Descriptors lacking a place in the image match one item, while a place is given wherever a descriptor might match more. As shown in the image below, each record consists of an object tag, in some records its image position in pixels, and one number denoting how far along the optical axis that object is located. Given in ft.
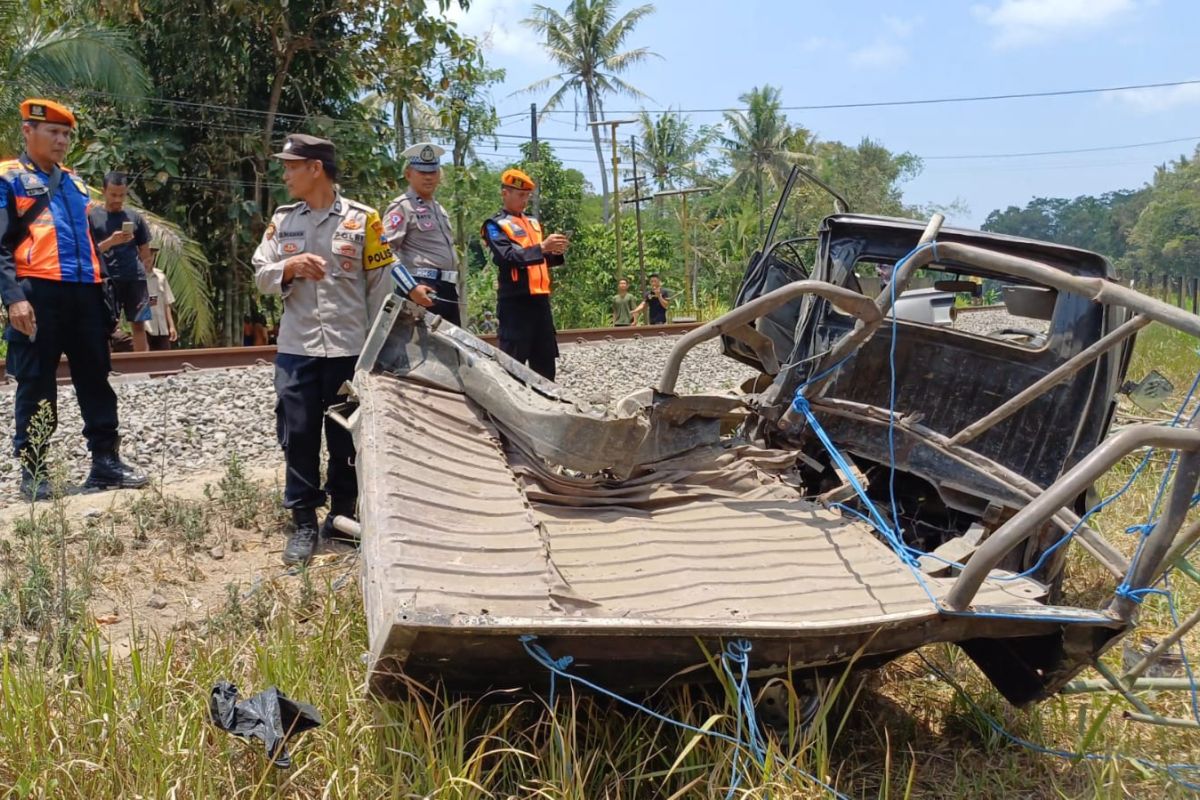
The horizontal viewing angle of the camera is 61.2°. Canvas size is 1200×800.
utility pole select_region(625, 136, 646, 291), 81.15
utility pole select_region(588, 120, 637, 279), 82.79
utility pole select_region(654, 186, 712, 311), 88.92
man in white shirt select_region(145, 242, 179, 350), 33.04
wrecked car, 8.19
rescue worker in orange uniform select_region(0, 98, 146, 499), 16.43
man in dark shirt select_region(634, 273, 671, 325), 57.82
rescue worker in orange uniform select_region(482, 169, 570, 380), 20.76
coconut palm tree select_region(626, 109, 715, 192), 144.87
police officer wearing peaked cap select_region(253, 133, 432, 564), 14.79
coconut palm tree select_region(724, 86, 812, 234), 150.41
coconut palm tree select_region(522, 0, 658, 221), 139.03
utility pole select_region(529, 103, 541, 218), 90.48
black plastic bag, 8.19
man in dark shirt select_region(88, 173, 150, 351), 22.26
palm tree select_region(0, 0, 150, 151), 44.42
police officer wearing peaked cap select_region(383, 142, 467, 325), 18.99
